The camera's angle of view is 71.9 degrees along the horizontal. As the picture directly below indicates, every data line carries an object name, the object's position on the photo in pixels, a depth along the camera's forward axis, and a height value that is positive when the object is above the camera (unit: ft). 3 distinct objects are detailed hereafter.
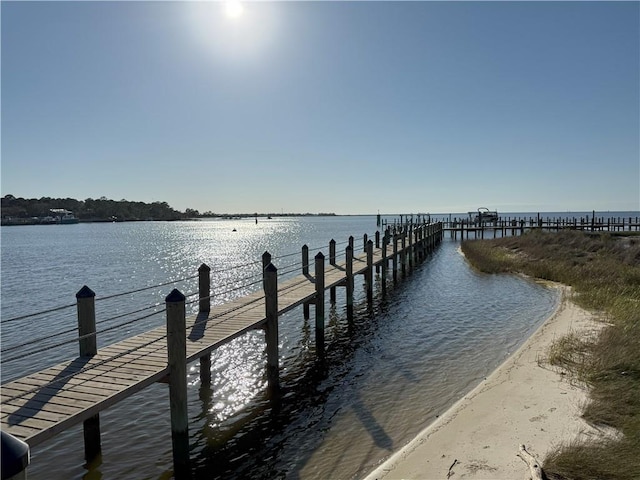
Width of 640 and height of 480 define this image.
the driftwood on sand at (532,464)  17.53 -10.81
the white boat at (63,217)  599.16 -5.51
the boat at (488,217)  230.60 -4.07
